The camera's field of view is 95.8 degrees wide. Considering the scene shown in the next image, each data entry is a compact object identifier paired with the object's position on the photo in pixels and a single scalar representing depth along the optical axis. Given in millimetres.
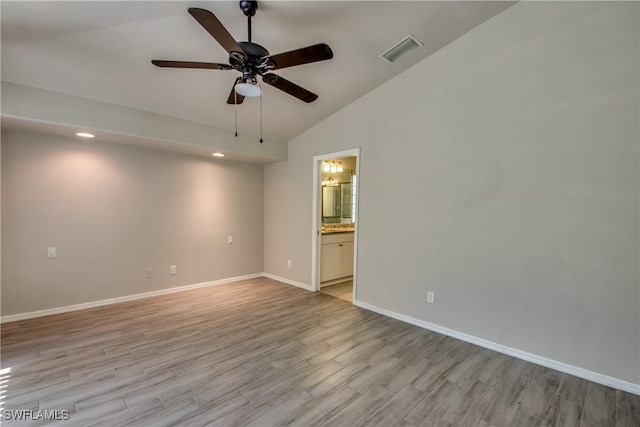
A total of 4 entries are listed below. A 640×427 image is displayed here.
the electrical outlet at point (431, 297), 3209
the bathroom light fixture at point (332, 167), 5884
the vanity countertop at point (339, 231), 4820
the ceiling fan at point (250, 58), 1712
